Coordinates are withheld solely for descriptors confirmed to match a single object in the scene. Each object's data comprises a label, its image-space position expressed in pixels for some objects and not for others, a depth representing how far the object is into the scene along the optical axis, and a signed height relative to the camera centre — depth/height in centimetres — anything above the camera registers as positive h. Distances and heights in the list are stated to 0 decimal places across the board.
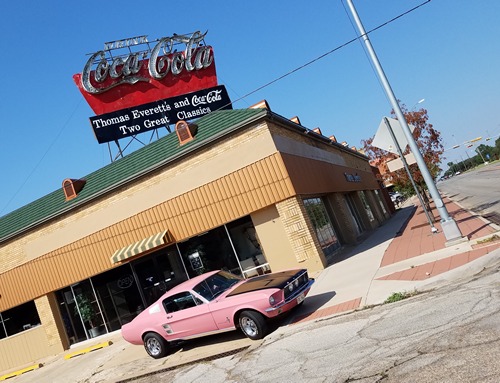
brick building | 1484 +182
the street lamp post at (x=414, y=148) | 1098 +86
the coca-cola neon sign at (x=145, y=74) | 2228 +1075
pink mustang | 838 -96
